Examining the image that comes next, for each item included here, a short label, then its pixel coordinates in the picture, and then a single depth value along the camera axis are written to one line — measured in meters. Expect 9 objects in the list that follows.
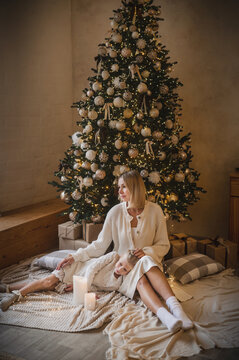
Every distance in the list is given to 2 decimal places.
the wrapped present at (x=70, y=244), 3.69
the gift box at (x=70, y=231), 3.72
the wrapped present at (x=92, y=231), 3.61
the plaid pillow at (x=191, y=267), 3.15
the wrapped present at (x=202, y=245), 3.59
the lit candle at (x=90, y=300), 2.62
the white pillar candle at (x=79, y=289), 2.65
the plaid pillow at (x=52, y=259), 3.34
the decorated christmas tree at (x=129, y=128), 3.39
